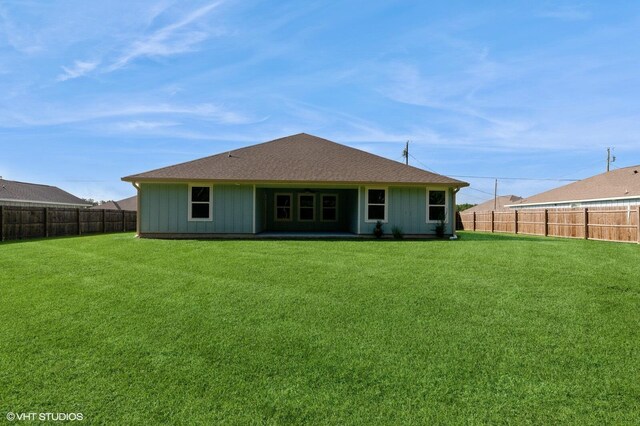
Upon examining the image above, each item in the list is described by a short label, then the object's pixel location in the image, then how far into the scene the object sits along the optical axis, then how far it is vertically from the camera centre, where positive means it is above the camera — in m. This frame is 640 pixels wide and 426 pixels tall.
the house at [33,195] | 29.21 +2.07
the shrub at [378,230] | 15.05 -0.38
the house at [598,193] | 22.30 +1.90
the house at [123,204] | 39.85 +1.68
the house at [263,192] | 14.79 +1.12
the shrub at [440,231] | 15.36 -0.42
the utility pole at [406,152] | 40.44 +7.22
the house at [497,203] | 44.22 +2.36
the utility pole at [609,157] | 46.03 +7.69
